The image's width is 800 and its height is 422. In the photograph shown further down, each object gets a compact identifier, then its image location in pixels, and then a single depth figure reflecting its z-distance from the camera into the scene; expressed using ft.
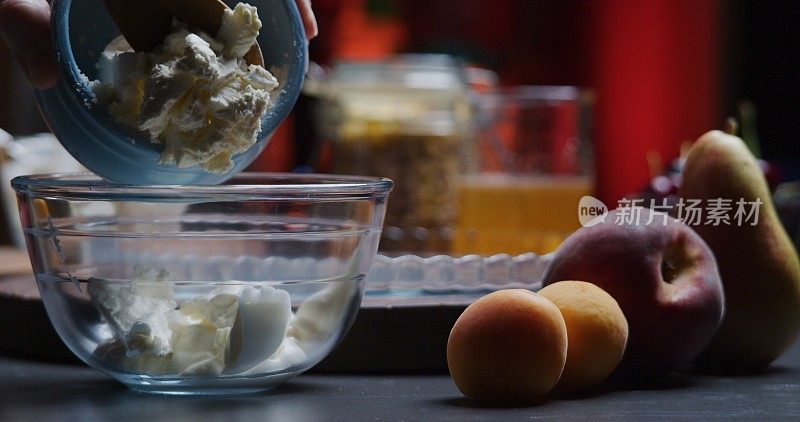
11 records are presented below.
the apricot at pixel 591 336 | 2.49
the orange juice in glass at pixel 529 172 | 5.25
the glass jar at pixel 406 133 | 4.85
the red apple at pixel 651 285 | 2.60
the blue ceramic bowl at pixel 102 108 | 2.41
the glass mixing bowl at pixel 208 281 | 2.40
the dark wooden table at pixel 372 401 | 2.35
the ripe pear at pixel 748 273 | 2.75
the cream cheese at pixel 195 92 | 2.33
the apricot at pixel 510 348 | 2.39
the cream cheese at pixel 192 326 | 2.40
